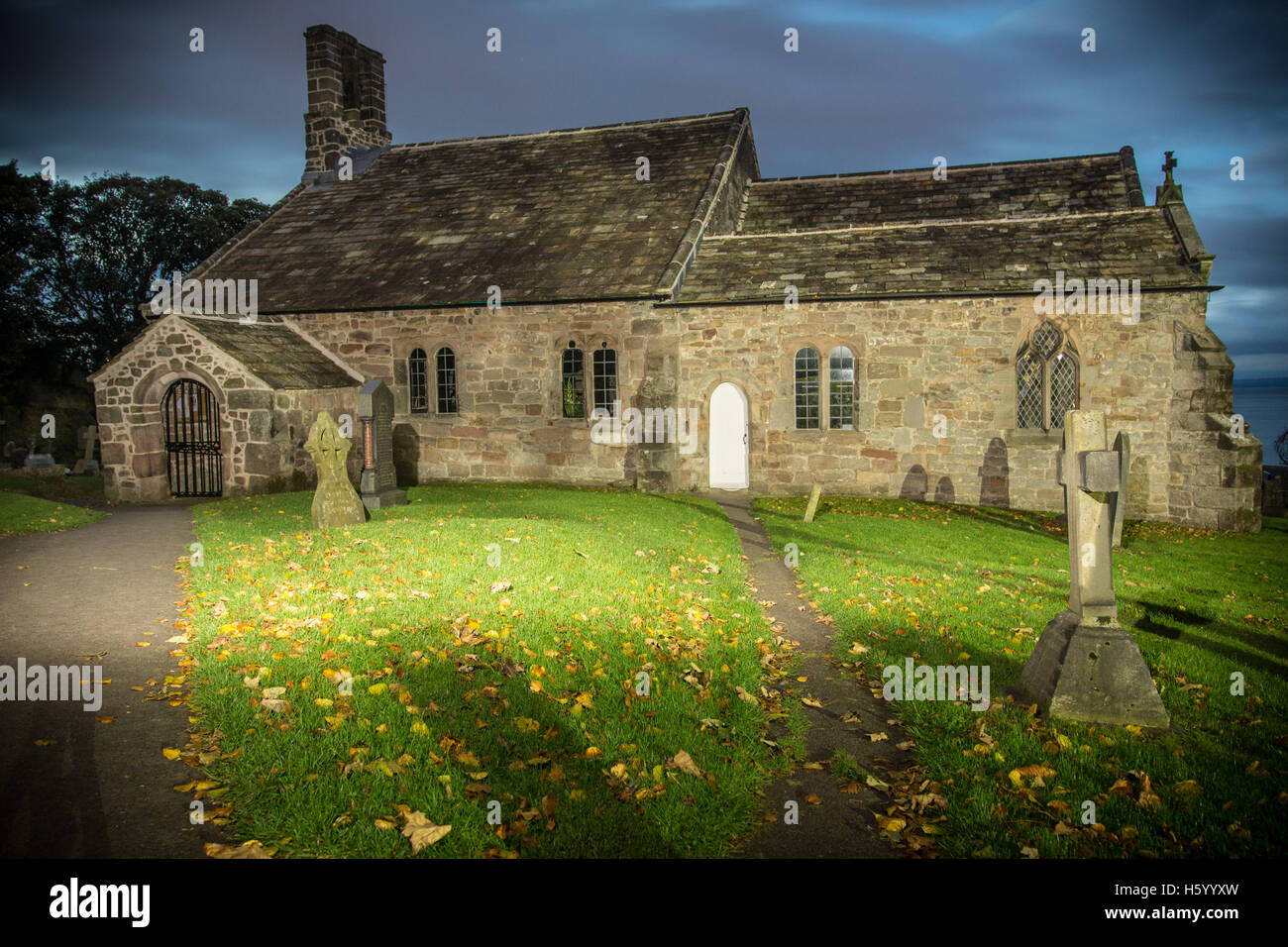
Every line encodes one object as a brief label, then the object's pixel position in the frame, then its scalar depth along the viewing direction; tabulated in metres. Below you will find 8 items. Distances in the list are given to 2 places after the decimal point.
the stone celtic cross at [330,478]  13.42
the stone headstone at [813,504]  16.06
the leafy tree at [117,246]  38.31
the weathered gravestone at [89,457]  27.02
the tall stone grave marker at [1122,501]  14.34
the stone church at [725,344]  17.91
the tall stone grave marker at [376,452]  15.62
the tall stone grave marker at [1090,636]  6.15
